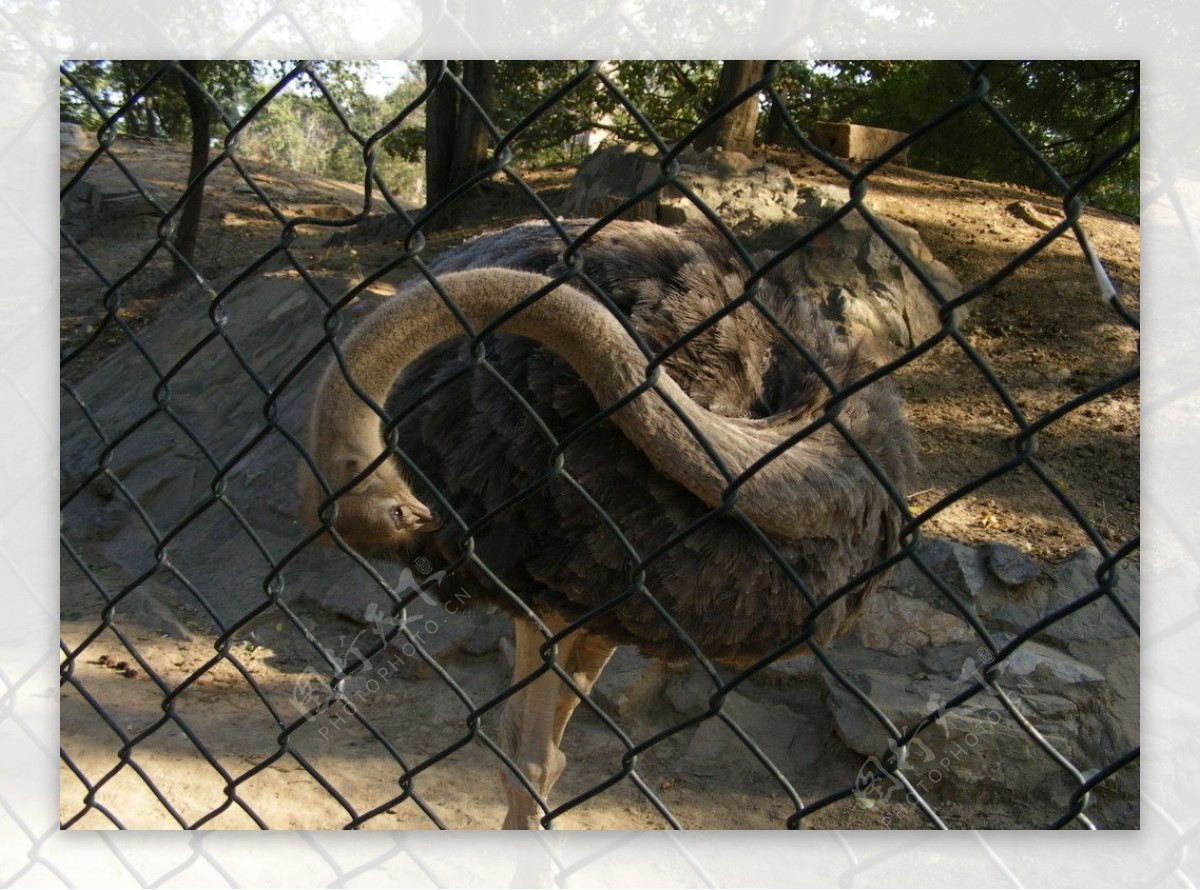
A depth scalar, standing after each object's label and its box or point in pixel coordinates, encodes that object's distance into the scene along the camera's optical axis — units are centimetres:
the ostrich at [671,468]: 212
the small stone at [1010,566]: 382
